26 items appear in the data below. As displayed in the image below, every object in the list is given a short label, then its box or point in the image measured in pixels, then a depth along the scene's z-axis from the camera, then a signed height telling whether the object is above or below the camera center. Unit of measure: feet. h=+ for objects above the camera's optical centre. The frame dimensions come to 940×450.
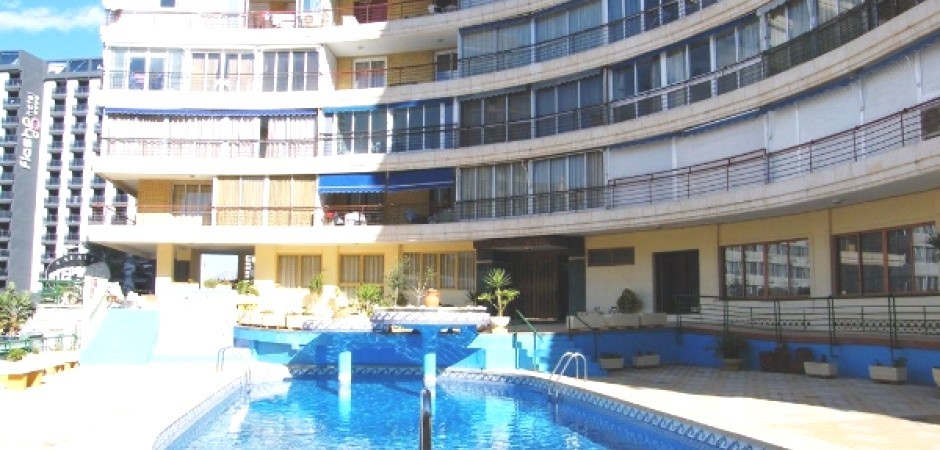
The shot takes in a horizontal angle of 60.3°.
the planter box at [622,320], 75.51 -2.21
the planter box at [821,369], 59.52 -5.34
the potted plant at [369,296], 94.79 +0.00
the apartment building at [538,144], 63.21 +16.37
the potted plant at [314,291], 104.01 +0.63
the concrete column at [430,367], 71.97 -6.31
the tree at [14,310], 99.04 -1.84
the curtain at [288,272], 109.81 +3.24
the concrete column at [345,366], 73.61 -6.39
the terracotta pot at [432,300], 79.56 -0.38
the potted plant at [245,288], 104.73 +1.01
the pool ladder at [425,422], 25.02 -3.99
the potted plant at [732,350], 68.03 -4.48
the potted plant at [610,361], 70.85 -5.66
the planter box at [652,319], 77.97 -2.20
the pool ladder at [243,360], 72.09 -6.43
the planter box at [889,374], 54.19 -5.18
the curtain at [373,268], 107.65 +3.73
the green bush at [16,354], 67.77 -4.95
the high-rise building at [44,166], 292.81 +48.00
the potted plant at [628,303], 88.07 -0.70
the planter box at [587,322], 74.33 -2.35
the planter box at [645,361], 72.28 -5.74
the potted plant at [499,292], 78.07 +0.46
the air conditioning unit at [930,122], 53.06 +11.62
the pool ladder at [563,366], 63.21 -6.26
